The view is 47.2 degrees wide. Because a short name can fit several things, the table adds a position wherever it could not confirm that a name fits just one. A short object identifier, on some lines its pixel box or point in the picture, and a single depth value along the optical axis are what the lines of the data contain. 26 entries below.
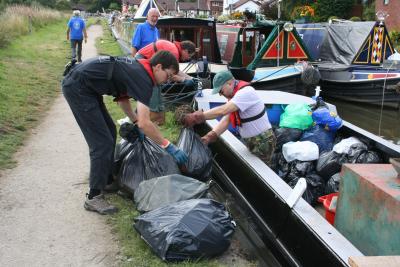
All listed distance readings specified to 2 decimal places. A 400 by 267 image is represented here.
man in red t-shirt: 5.95
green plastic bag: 5.25
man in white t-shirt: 4.09
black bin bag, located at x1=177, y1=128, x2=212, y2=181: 4.34
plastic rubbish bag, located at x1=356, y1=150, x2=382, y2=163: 4.44
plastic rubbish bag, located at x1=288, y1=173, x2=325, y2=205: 4.62
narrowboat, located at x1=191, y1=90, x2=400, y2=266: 2.70
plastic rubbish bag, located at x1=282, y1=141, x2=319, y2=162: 4.80
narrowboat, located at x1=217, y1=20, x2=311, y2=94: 11.70
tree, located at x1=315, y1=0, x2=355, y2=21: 33.84
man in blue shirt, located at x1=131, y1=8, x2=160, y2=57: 7.79
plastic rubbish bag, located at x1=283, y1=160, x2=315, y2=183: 4.75
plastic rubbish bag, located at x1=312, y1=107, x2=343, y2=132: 5.17
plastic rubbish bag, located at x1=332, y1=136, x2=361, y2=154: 4.62
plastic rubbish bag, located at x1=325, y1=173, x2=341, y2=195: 4.53
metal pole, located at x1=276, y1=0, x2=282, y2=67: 12.31
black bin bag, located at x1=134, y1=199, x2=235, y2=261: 3.16
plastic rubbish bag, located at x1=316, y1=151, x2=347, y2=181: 4.60
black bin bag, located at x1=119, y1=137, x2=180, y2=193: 4.19
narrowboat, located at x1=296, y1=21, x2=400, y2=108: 12.40
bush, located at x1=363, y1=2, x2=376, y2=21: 31.40
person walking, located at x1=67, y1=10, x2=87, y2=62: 14.11
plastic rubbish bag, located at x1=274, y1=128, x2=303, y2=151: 5.21
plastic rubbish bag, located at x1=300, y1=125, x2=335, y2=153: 5.09
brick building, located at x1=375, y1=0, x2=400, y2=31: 28.00
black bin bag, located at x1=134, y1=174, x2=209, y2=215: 3.70
